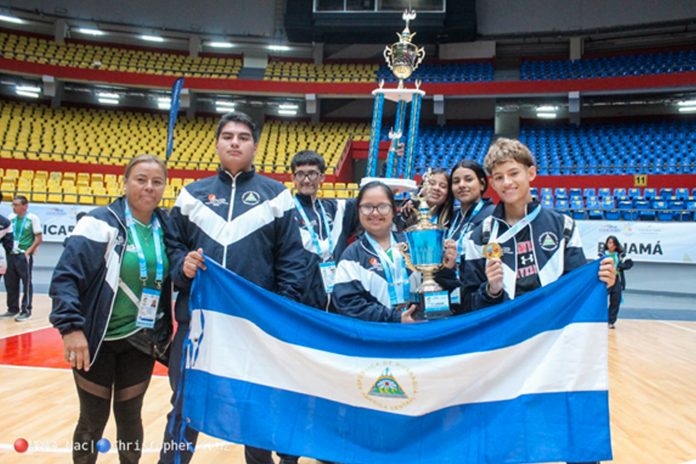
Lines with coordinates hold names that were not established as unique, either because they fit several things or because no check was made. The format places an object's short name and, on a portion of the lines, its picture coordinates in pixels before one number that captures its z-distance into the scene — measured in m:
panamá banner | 10.55
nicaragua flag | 1.82
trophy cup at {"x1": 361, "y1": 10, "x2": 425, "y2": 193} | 4.21
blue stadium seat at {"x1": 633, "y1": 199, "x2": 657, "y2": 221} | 11.06
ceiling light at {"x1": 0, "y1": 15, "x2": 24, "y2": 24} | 19.59
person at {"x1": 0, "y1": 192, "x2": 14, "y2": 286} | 5.85
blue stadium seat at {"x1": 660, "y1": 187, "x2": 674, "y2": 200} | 13.53
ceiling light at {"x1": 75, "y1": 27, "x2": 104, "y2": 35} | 20.50
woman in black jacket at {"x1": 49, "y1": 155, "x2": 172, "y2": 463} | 1.89
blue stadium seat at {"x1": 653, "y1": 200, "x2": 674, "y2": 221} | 10.92
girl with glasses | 2.06
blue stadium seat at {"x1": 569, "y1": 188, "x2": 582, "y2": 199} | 14.52
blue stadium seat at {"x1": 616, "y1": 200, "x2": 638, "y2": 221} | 11.20
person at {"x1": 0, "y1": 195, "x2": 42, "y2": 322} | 6.43
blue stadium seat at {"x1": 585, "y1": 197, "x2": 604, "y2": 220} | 11.53
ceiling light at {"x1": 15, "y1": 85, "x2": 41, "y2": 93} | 18.95
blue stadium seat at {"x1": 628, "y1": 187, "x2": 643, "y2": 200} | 14.40
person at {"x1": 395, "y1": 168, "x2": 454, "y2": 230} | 2.78
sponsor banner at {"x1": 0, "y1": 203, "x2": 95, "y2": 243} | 11.62
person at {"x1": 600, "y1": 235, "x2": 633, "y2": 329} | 6.97
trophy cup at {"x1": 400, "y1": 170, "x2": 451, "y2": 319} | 1.94
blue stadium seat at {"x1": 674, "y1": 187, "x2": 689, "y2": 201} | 13.74
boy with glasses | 2.87
